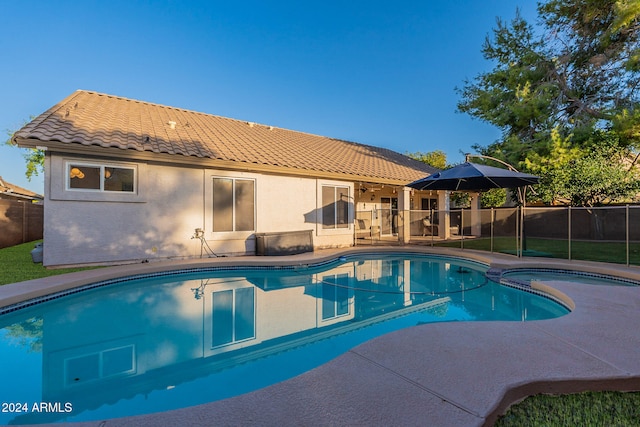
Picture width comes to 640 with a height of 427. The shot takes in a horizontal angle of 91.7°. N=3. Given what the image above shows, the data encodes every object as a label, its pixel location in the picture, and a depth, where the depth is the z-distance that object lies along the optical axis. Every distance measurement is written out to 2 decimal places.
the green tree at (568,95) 11.47
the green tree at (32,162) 26.22
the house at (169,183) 7.48
